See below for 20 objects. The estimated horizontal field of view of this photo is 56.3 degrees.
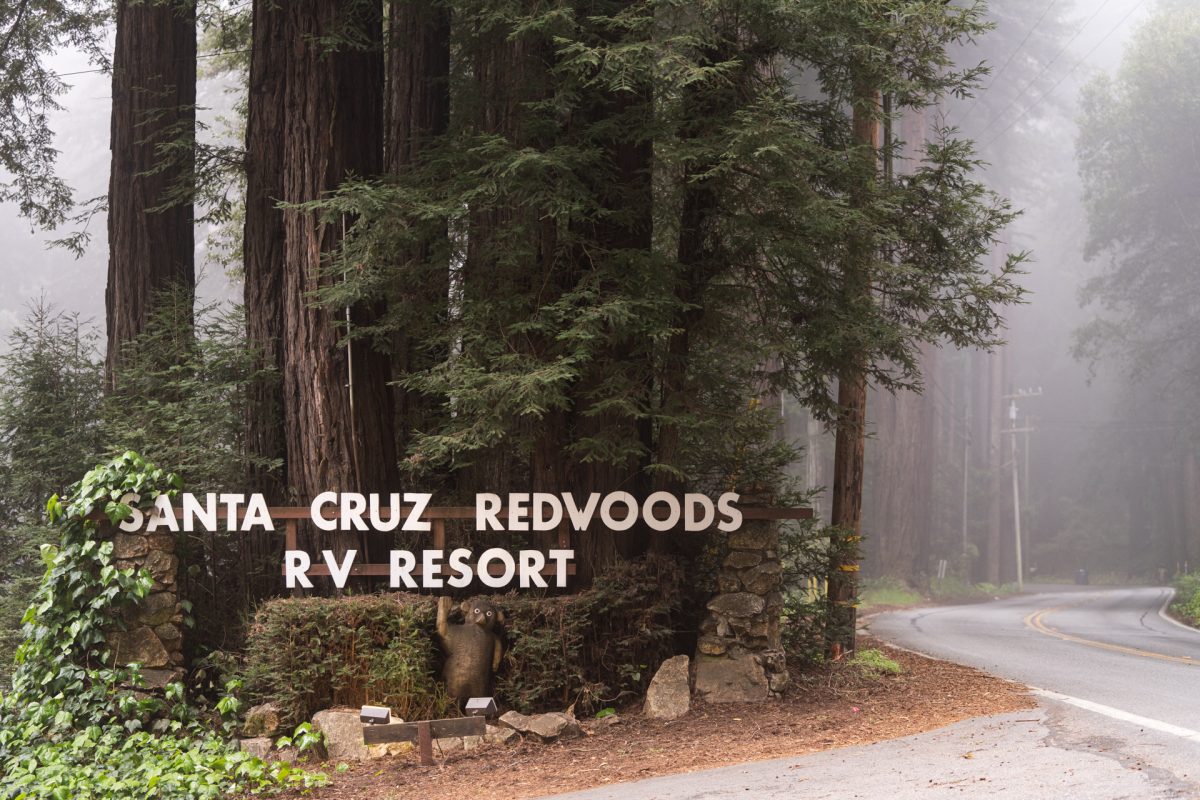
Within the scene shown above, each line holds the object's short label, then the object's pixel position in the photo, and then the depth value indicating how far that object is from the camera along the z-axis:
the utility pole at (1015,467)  41.84
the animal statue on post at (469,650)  9.40
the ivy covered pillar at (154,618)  9.45
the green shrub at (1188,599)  22.19
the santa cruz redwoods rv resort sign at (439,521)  9.57
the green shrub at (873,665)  11.31
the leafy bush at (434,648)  9.27
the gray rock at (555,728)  9.05
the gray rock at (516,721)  9.10
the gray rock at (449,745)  8.88
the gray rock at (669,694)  9.58
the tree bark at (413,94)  11.07
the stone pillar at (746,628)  9.92
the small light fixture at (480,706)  8.57
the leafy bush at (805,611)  11.02
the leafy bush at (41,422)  12.15
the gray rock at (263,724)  9.14
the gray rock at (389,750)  8.88
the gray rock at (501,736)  9.05
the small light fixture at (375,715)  8.22
